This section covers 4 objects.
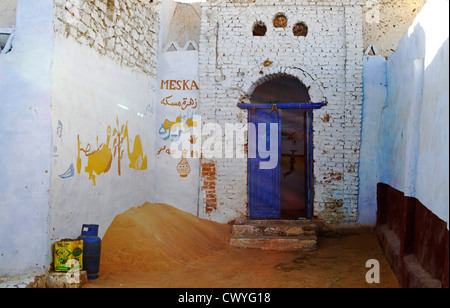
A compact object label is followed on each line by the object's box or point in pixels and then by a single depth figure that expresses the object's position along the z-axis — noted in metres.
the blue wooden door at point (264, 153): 7.51
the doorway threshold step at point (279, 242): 6.48
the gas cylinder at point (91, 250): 4.84
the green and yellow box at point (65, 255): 4.51
